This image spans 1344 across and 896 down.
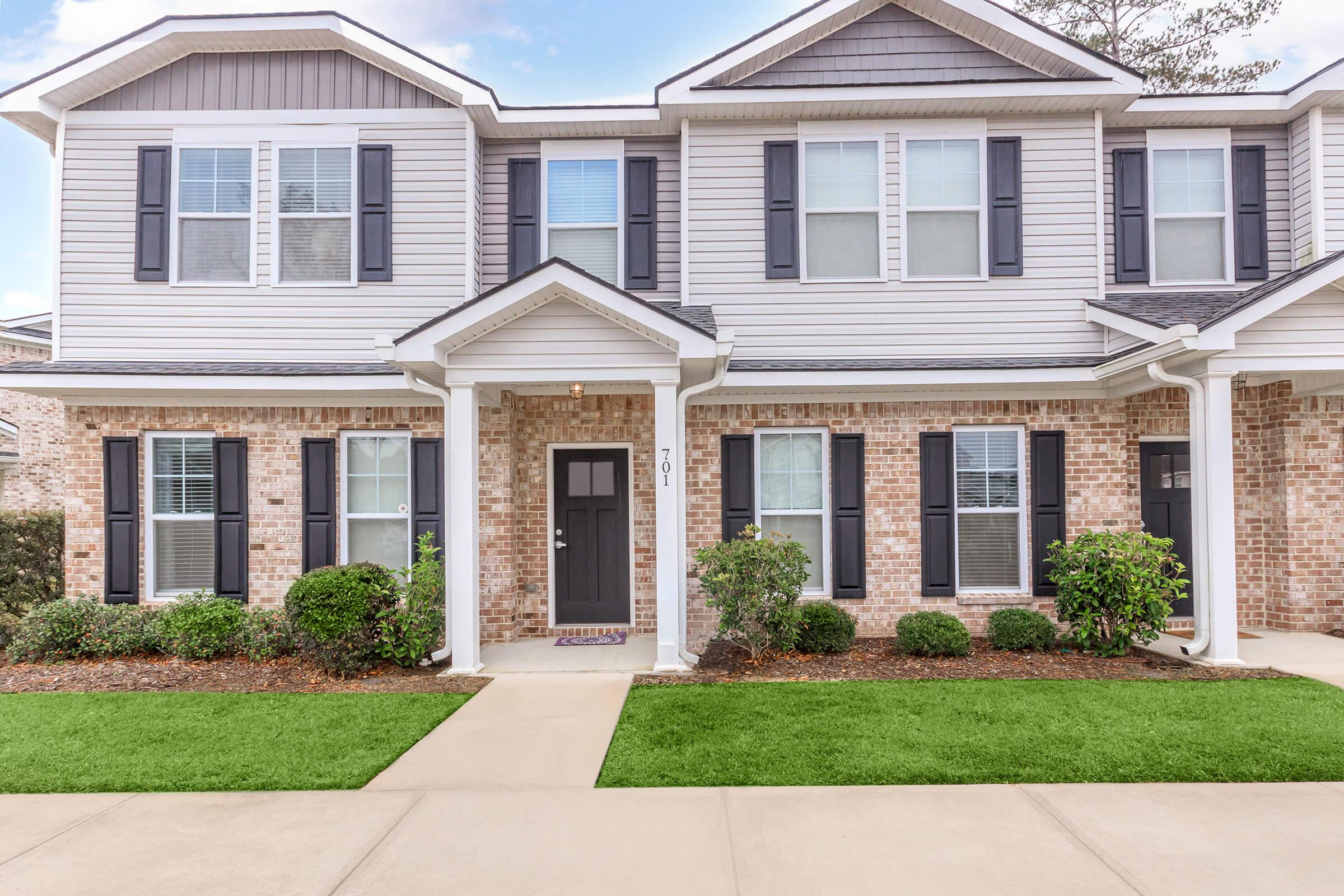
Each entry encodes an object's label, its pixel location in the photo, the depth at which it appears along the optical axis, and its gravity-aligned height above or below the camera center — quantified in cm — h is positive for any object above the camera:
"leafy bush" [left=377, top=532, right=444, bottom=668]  720 -144
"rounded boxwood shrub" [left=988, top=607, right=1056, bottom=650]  762 -165
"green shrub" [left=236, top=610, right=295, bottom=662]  766 -169
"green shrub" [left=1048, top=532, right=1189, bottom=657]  717 -117
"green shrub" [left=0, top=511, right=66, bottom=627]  845 -101
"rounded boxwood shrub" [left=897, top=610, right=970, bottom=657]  739 -165
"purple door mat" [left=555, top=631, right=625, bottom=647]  845 -193
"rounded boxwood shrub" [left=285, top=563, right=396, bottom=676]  687 -130
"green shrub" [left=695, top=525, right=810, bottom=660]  717 -113
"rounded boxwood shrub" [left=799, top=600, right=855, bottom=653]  755 -163
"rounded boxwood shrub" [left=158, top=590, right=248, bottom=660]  770 -160
